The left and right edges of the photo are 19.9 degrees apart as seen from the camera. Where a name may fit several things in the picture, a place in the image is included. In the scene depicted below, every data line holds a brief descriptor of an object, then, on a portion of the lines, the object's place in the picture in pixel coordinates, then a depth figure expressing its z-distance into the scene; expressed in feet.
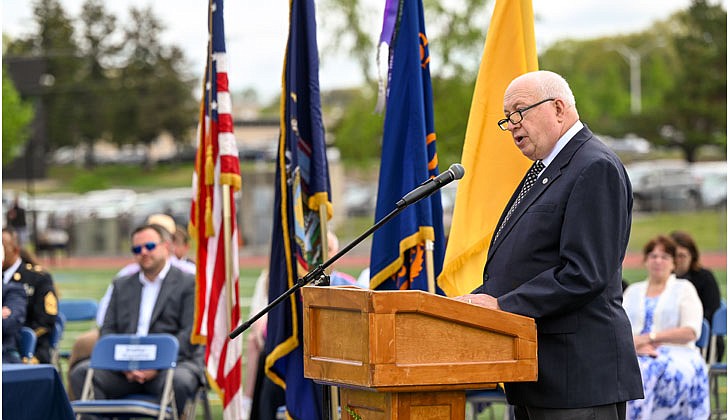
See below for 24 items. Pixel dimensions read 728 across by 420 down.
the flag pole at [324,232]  38.47
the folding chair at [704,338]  51.55
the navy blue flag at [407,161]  38.83
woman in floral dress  45.72
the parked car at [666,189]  213.49
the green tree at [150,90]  346.21
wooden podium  21.88
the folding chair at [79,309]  61.42
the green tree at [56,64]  346.92
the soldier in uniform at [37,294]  52.08
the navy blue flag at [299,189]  38.67
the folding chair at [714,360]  50.97
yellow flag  36.36
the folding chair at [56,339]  53.59
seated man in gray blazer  49.99
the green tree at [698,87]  244.98
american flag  40.81
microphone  24.00
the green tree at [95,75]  352.44
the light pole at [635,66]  425.56
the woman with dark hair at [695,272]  54.57
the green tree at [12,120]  224.34
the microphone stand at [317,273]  24.84
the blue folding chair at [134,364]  44.37
